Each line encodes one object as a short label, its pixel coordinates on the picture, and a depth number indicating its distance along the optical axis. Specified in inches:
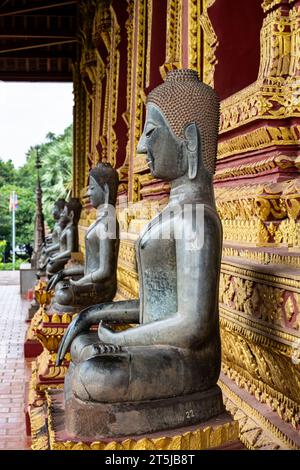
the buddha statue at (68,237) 315.0
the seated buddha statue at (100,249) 178.1
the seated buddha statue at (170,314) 83.4
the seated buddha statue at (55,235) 391.5
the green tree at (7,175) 1902.1
